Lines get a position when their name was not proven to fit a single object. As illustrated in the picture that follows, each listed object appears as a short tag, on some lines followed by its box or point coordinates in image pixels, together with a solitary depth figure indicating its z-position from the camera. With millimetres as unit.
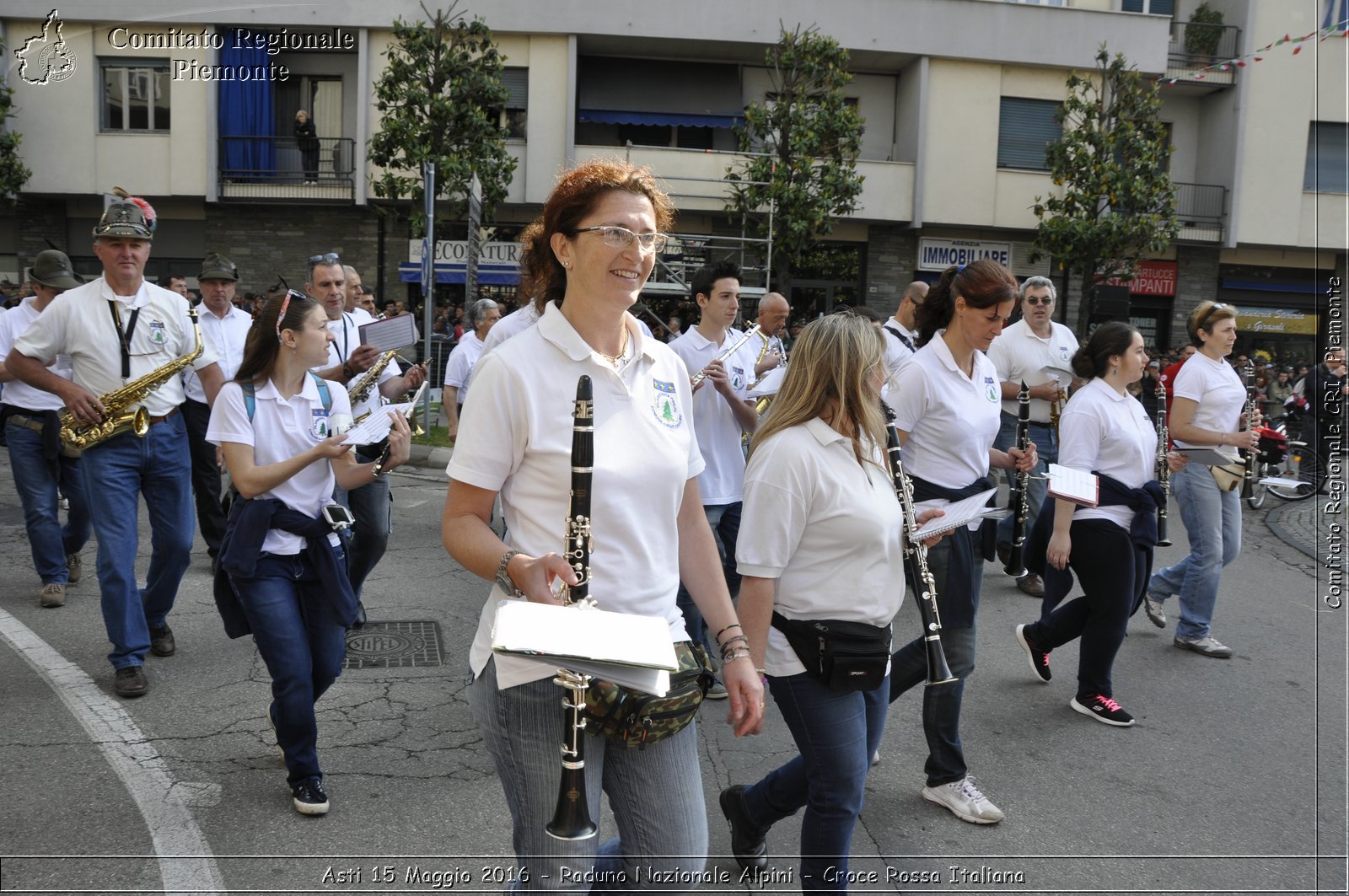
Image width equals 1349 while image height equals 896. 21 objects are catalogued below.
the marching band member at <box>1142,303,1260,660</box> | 6562
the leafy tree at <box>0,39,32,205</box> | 23047
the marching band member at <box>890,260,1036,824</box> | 4160
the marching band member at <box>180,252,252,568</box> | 7395
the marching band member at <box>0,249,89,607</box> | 6660
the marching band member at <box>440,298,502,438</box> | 9977
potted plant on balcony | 26797
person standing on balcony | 24547
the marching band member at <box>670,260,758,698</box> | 5871
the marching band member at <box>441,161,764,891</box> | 2324
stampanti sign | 26891
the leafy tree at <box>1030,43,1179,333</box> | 22625
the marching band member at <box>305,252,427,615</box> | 5824
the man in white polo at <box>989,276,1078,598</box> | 8328
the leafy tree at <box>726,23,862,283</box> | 21859
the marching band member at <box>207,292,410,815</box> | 3980
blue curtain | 24750
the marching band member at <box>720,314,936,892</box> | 3145
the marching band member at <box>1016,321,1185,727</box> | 5258
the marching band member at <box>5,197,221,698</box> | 5215
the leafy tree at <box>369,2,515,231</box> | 20875
